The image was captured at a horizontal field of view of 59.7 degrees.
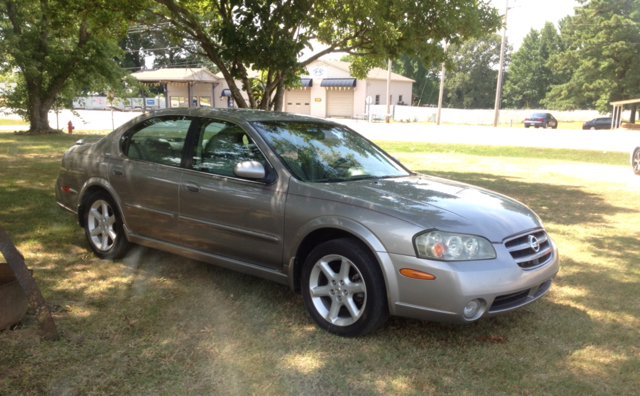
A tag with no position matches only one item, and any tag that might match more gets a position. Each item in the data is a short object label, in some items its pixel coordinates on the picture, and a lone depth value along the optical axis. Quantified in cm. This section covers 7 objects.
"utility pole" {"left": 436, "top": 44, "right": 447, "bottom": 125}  4601
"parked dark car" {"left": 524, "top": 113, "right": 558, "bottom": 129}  4599
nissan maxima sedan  368
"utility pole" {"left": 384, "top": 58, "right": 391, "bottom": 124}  4702
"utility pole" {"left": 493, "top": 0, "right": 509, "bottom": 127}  4125
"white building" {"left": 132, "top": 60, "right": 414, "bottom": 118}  5750
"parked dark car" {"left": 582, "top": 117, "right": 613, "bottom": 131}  4531
